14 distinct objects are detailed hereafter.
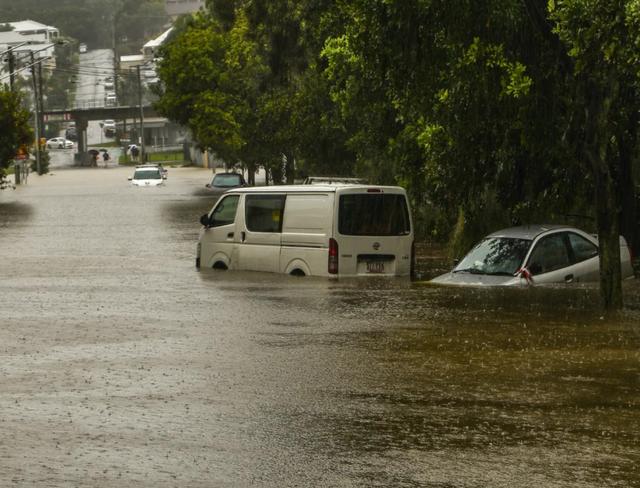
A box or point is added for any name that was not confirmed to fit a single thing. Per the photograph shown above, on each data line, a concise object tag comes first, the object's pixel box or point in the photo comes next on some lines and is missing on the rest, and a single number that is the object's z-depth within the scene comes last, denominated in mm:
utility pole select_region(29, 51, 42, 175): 112438
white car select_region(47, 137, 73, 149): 180375
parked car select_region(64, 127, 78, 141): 197750
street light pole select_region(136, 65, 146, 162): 136825
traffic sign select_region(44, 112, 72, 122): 157125
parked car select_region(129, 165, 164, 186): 80750
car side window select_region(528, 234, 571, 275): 19922
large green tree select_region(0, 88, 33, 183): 70812
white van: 22047
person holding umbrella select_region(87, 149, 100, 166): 137250
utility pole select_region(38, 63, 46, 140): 145125
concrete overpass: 154375
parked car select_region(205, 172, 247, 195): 66562
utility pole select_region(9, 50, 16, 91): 92938
